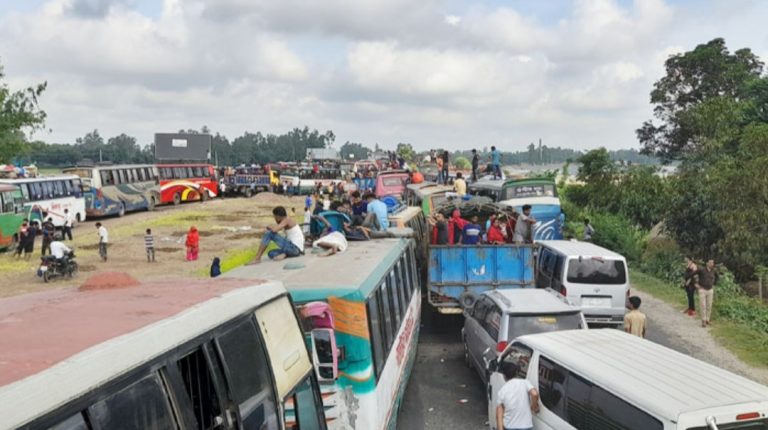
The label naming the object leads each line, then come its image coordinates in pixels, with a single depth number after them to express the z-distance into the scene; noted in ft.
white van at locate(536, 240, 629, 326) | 46.14
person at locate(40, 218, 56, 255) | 82.02
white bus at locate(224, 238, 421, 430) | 19.66
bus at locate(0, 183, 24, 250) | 84.01
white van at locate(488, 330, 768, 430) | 17.34
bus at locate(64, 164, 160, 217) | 120.57
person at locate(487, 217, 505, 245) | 50.57
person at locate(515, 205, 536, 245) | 50.78
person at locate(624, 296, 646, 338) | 36.32
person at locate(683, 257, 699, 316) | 53.78
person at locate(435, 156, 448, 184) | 99.66
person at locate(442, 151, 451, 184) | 99.55
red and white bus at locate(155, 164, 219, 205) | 148.05
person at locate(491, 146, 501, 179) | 94.79
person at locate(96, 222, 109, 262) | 78.64
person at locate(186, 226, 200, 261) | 79.36
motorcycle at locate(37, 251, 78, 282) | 67.10
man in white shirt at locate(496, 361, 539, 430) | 23.08
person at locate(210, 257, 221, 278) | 45.19
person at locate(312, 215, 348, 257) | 29.04
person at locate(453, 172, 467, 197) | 72.47
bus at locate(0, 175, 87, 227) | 97.14
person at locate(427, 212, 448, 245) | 48.52
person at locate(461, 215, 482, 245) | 49.37
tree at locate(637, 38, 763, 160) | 165.48
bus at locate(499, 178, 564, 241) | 72.43
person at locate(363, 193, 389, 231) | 43.09
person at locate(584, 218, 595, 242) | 86.51
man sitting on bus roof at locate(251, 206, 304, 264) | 27.30
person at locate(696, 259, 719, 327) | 50.31
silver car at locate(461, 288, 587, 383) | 32.27
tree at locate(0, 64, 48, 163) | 108.88
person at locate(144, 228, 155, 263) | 77.30
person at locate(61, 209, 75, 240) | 94.45
